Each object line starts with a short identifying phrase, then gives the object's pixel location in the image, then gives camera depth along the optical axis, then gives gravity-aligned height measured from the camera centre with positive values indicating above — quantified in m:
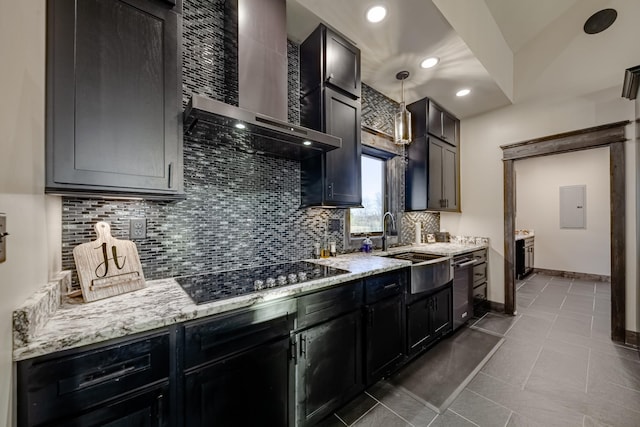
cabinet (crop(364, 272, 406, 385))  1.77 -0.87
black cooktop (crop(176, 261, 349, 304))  1.22 -0.40
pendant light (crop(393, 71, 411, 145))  2.23 +0.82
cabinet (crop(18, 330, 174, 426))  0.75 -0.59
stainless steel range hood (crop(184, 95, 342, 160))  1.22 +0.51
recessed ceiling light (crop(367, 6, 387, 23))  1.83 +1.56
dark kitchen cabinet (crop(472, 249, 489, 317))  3.23 -0.97
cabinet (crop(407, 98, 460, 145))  3.14 +1.28
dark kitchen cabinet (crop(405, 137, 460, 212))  3.15 +0.52
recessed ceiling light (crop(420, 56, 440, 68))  2.38 +1.53
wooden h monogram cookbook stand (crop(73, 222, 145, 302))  1.11 -0.25
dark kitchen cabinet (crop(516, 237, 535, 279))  4.87 -0.91
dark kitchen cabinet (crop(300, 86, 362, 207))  1.99 +0.49
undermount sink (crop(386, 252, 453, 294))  2.14 -0.56
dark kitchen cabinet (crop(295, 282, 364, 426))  1.40 -0.87
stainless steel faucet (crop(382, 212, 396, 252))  2.82 -0.16
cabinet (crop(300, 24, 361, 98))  1.98 +1.31
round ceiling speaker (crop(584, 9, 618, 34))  2.52 +2.07
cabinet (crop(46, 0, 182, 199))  1.00 +0.54
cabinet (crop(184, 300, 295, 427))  1.03 -0.73
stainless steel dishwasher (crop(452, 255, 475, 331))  2.73 -0.90
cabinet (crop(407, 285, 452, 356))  2.14 -1.03
